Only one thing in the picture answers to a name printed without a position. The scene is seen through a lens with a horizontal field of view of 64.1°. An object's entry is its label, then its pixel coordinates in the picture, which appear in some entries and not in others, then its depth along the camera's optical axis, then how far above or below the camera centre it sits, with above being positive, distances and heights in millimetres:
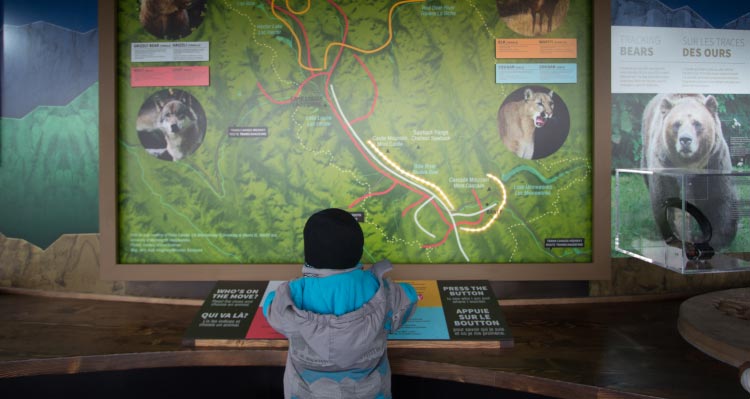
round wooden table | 1792 -432
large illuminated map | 2412 +244
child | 1588 -328
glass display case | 2039 -102
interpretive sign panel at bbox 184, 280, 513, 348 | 1980 -438
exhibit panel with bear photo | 2426 +388
